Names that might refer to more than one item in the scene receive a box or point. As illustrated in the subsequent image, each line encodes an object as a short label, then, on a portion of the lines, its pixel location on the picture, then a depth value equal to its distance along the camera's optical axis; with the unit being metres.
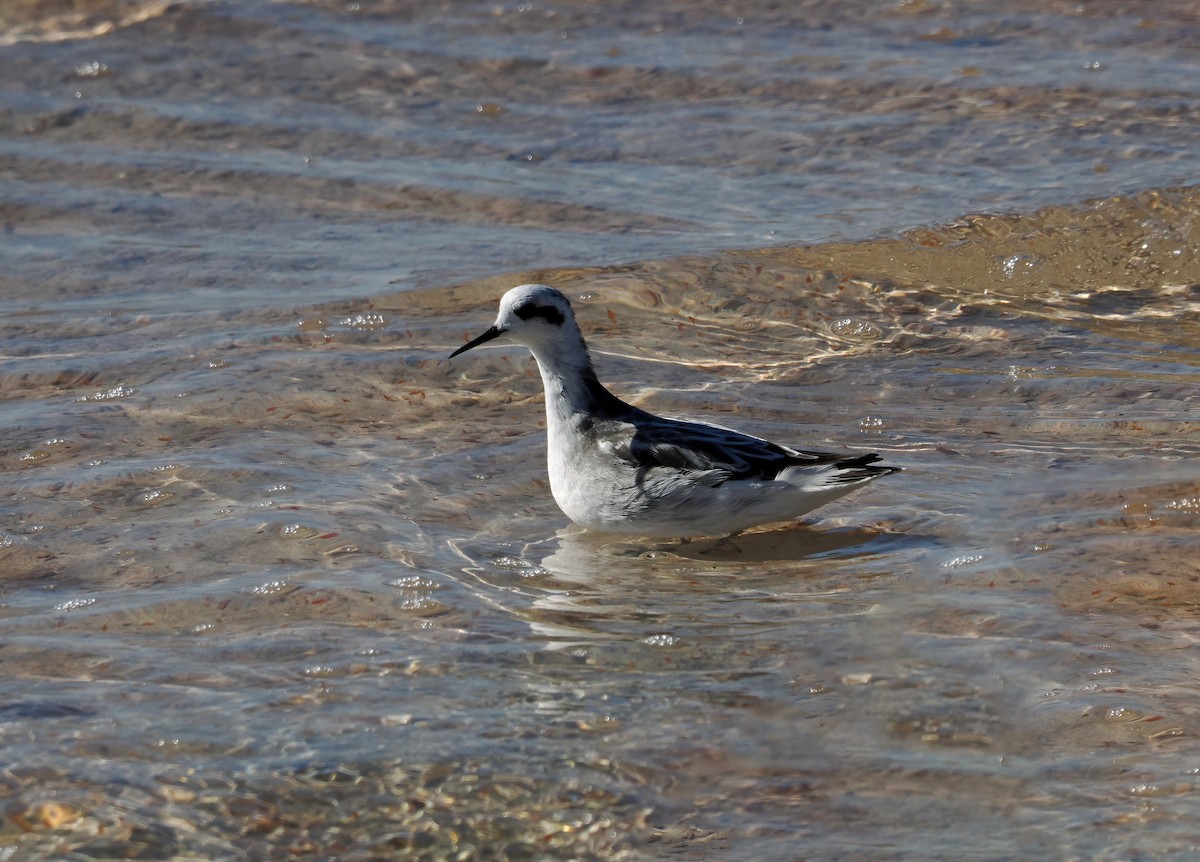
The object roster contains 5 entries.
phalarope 14.29
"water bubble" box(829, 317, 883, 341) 19.70
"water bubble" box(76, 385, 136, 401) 18.05
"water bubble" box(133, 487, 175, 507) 15.28
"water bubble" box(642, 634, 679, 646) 12.25
